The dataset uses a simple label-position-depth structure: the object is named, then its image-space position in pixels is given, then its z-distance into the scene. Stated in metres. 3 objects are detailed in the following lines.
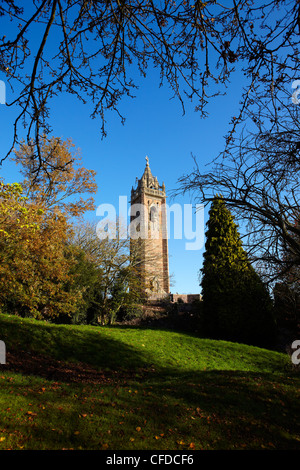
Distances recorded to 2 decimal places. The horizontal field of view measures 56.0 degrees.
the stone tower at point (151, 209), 46.16
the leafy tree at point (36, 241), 8.62
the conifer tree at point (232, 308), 15.94
